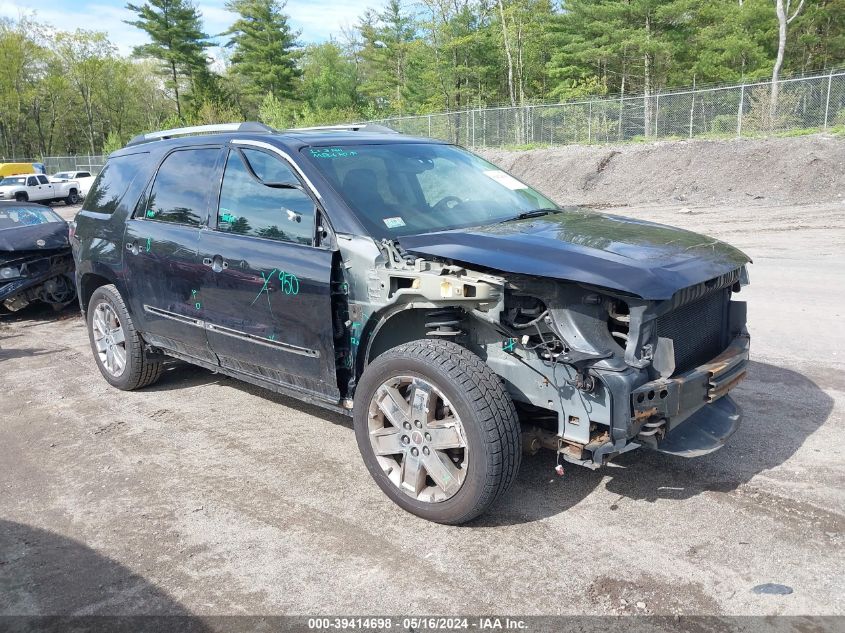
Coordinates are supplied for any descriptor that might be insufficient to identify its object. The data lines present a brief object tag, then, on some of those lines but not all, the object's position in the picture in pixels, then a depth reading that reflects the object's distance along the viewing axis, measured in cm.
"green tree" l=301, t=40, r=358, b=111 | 5931
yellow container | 3794
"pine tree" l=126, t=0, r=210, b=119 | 5528
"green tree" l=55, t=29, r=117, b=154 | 6700
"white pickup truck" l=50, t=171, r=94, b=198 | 3894
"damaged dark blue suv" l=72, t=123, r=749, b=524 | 304
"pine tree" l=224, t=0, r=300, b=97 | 5338
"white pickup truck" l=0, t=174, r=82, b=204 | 3325
